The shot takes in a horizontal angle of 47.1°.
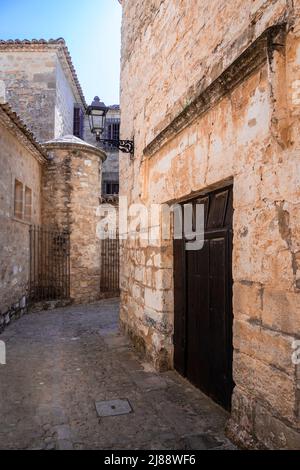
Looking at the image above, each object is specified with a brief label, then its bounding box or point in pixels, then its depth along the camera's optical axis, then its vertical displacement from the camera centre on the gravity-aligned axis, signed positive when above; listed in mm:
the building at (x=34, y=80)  12453 +6217
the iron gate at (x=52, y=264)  9859 -425
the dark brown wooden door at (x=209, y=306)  2926 -555
